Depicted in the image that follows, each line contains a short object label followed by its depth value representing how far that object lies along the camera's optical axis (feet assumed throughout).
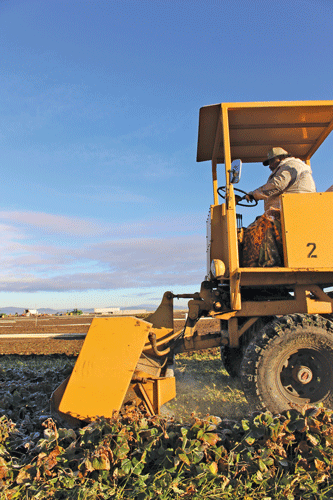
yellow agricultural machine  10.13
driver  12.50
